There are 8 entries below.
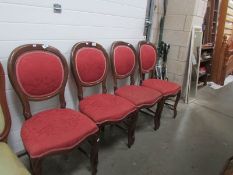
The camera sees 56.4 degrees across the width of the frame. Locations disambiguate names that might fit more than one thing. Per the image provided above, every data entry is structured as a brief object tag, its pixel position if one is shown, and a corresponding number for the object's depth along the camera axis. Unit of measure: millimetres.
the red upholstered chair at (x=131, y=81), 2125
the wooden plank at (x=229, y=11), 4521
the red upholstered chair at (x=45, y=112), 1305
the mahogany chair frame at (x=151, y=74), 2617
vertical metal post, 2814
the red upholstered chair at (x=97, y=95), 1731
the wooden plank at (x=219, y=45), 4304
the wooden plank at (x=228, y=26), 4661
